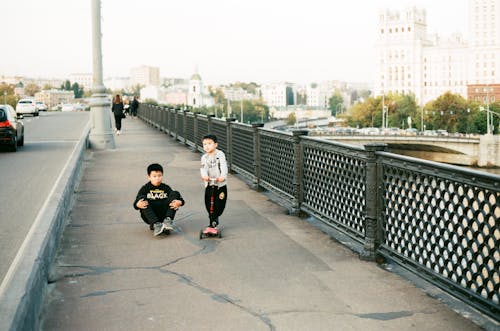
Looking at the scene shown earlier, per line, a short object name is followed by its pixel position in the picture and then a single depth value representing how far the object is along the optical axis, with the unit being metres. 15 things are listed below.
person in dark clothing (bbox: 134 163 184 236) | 7.82
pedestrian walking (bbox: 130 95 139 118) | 42.26
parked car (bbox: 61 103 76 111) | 83.25
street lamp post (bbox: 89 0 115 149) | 19.95
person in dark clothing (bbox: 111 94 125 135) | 26.64
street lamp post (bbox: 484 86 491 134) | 166.60
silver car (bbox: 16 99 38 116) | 52.72
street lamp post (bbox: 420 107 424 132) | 144.57
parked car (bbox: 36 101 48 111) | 75.09
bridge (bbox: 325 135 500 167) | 98.50
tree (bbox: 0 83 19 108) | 139.30
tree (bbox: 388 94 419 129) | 163.88
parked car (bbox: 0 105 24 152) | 20.14
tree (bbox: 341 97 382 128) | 171.75
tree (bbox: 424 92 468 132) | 144.88
